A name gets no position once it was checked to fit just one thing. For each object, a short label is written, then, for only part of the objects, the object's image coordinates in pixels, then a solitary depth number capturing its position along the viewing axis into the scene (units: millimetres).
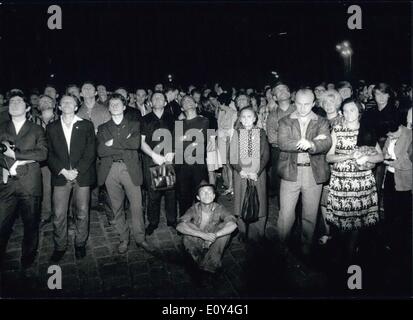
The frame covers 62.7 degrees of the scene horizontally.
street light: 21172
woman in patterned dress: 4156
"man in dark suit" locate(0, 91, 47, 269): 4254
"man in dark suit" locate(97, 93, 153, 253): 4652
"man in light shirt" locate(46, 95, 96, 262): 4449
